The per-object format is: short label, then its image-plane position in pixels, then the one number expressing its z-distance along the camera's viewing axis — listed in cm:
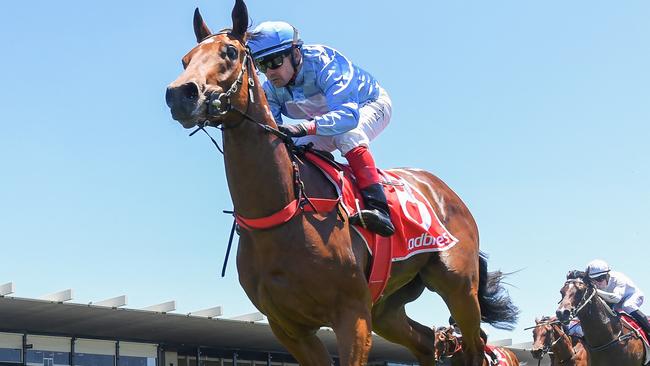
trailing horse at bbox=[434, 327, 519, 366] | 1642
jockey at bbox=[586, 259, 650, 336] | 1313
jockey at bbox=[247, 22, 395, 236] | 624
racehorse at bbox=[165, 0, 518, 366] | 571
